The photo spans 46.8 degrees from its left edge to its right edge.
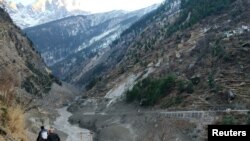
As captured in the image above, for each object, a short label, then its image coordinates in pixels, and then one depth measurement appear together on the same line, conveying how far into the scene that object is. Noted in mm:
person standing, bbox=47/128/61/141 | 14368
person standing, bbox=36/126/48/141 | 14514
